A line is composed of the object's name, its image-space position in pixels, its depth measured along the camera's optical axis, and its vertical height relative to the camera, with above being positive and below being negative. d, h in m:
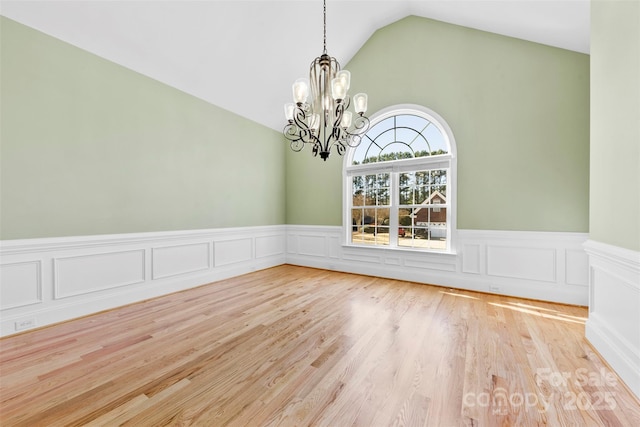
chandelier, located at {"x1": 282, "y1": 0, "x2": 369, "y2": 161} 2.50 +1.15
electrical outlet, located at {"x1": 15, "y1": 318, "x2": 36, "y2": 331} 2.47 -1.08
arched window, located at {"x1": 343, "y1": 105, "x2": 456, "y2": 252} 4.14 +0.50
